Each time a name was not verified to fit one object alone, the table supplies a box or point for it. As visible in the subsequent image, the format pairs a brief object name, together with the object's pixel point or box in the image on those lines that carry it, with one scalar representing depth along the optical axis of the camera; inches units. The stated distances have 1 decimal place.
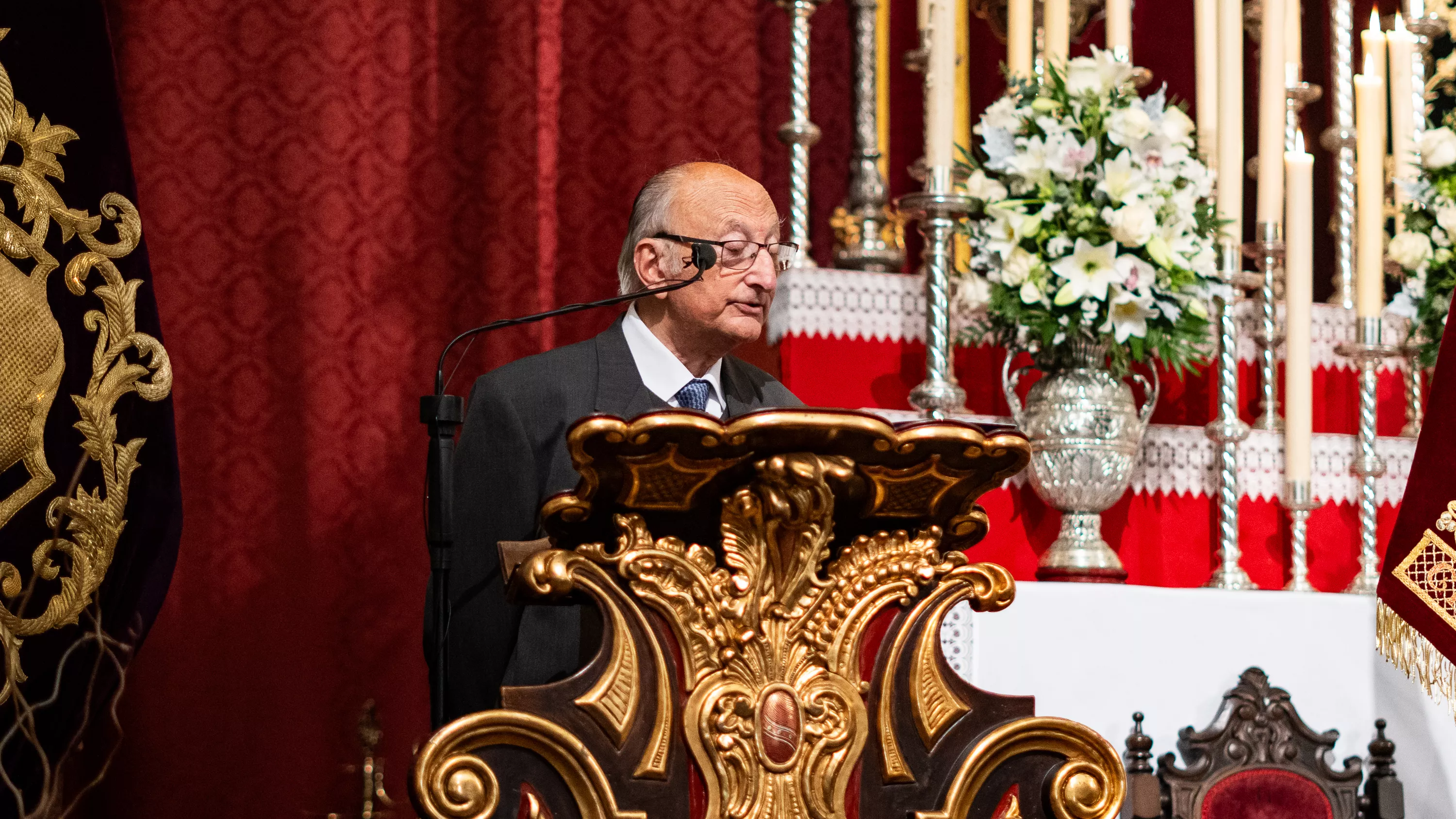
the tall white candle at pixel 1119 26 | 225.3
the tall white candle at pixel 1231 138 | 225.8
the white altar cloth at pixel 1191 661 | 188.4
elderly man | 151.6
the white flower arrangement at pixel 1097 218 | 201.3
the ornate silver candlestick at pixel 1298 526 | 224.4
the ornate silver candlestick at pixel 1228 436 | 218.1
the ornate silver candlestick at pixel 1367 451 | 229.0
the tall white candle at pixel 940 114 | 208.8
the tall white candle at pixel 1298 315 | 223.0
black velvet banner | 183.3
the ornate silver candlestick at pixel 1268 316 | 237.5
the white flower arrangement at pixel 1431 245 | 229.9
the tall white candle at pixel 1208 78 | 237.9
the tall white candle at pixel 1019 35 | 230.8
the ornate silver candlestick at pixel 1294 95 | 259.9
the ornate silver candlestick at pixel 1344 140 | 263.0
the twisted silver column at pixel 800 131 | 227.8
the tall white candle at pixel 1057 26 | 227.5
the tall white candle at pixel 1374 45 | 241.6
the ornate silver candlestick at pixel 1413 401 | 254.4
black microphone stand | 132.8
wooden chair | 188.9
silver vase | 206.8
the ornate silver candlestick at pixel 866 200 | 237.5
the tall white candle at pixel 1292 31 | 264.4
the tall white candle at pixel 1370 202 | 227.6
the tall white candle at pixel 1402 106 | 240.8
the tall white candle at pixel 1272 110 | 232.8
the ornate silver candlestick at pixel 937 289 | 207.5
